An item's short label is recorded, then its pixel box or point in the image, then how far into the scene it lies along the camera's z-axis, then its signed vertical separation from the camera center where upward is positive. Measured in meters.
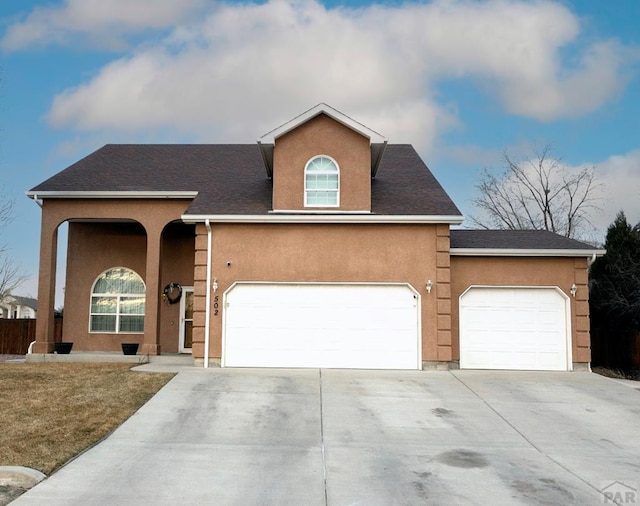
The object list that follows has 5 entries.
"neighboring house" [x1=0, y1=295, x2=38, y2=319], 48.91 -0.87
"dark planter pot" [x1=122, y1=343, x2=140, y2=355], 16.80 -1.36
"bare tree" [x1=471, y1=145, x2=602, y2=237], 31.56 +5.39
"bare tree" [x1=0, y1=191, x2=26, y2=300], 30.14 +0.47
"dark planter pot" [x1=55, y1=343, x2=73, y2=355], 16.78 -1.38
